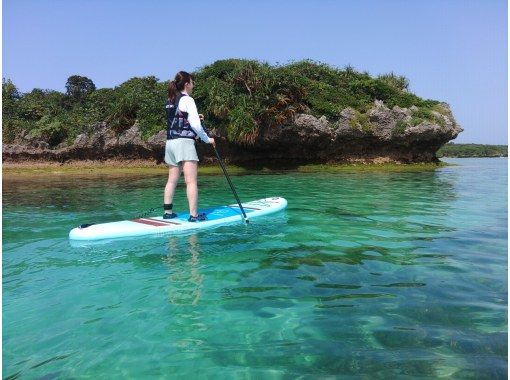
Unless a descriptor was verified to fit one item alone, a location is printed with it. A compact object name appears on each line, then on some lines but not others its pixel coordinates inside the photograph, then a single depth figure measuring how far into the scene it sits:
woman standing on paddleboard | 6.48
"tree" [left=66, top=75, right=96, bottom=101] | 38.59
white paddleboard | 5.87
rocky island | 21.70
